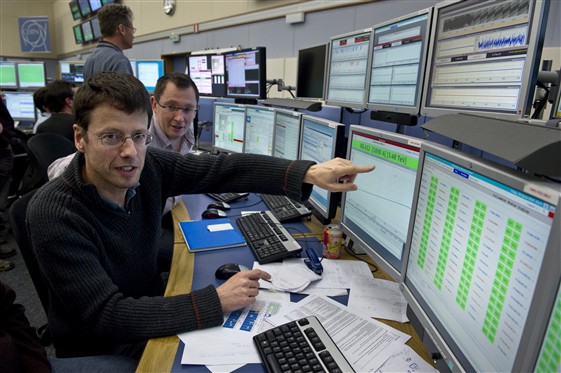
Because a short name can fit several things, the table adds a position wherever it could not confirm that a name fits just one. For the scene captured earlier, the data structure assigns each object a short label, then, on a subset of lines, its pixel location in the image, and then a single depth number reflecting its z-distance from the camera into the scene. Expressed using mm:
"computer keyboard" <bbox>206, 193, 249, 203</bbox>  1831
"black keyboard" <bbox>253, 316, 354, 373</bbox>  732
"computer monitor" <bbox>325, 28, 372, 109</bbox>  1460
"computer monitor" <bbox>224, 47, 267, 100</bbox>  2525
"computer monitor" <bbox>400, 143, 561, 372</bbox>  481
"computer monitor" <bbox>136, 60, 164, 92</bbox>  4605
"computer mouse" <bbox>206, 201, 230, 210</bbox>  1727
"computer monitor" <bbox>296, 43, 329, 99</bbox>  1906
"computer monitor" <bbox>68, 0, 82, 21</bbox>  7403
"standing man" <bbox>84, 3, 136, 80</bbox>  2693
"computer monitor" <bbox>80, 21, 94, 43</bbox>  7219
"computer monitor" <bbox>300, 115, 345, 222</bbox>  1330
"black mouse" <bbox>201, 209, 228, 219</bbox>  1606
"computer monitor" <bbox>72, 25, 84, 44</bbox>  7602
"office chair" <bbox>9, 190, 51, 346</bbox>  1082
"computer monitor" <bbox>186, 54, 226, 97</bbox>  3076
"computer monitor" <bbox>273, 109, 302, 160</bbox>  1694
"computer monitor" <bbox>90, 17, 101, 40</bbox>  6969
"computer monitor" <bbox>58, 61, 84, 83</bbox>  5973
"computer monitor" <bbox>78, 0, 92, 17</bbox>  6990
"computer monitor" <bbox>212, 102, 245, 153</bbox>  2427
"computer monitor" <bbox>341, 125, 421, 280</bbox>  954
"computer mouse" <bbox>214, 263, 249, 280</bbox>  1102
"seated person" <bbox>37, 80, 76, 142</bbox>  2660
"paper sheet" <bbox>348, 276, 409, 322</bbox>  956
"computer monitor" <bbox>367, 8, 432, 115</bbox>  1110
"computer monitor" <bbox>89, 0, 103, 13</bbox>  6679
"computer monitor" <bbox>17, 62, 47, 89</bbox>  5105
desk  786
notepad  1321
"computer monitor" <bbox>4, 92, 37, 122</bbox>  4832
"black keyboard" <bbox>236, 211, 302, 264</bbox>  1222
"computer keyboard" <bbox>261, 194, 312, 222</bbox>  1601
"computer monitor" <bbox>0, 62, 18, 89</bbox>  5062
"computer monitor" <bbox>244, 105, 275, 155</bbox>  2045
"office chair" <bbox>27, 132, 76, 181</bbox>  1911
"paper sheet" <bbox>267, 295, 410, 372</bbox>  792
